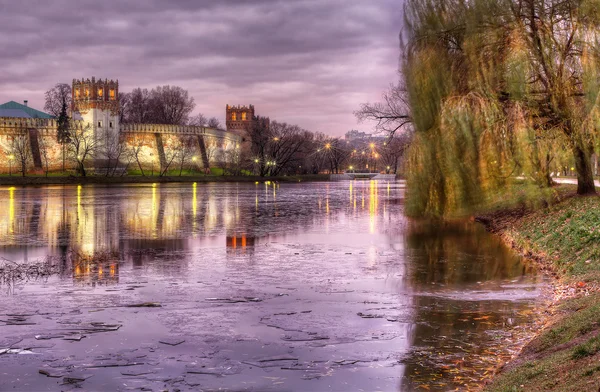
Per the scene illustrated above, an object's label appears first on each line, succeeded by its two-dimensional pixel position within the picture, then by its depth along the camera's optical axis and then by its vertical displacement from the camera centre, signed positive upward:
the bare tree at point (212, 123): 147.00 +11.91
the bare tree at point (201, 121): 142.88 +12.05
